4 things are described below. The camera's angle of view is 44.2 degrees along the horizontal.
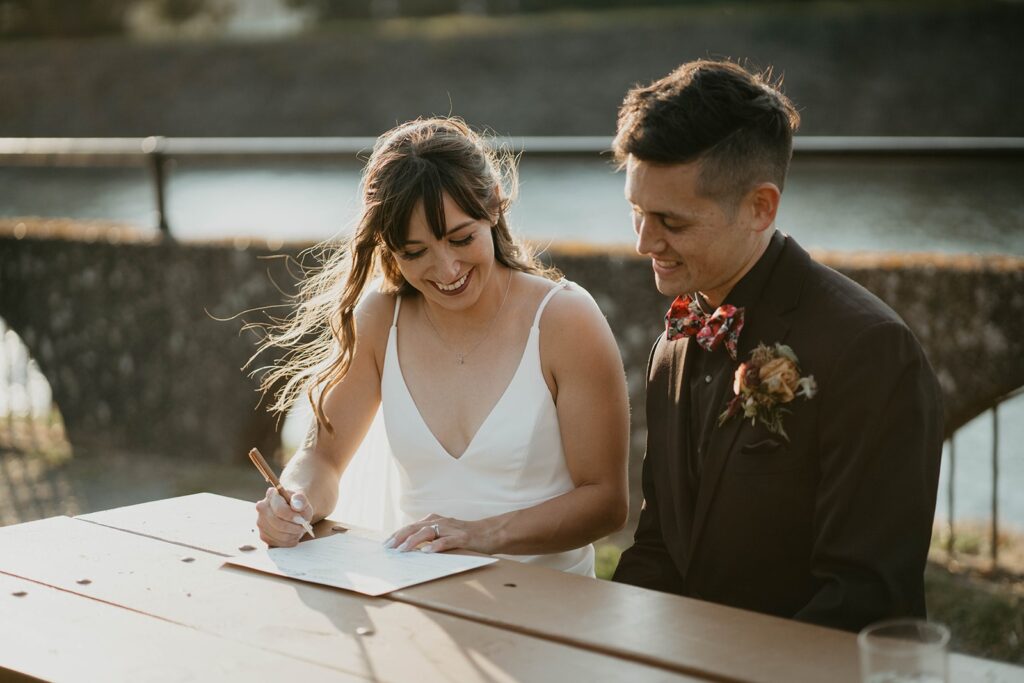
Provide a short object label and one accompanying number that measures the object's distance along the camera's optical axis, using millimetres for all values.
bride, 2896
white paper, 2271
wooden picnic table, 1835
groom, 2152
